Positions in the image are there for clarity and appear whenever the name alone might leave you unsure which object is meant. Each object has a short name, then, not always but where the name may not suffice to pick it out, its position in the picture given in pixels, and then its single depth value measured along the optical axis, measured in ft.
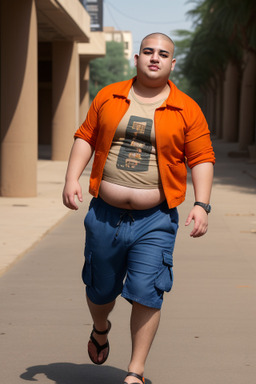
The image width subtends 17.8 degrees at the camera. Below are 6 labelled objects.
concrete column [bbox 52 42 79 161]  97.76
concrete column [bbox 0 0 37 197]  51.85
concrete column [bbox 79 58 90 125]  143.13
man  14.12
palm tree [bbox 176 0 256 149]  109.91
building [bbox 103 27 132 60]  619.67
